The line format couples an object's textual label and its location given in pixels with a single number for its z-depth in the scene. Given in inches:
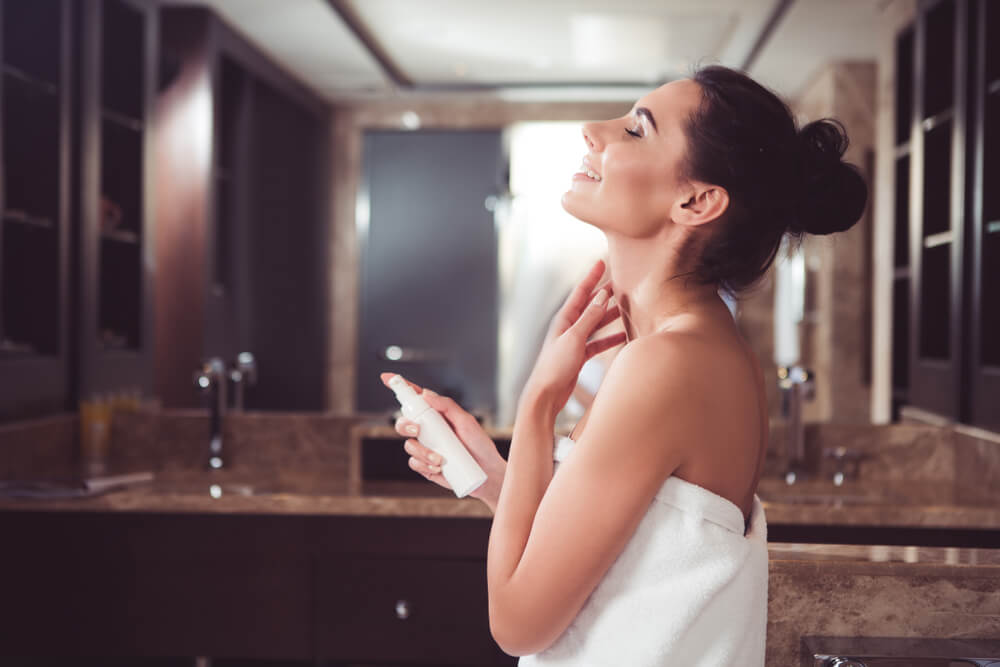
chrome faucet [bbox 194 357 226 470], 88.0
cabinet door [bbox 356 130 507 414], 186.5
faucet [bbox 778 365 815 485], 82.7
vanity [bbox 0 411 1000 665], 73.3
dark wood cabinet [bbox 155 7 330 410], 135.5
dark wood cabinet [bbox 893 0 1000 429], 87.0
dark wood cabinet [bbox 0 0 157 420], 90.4
